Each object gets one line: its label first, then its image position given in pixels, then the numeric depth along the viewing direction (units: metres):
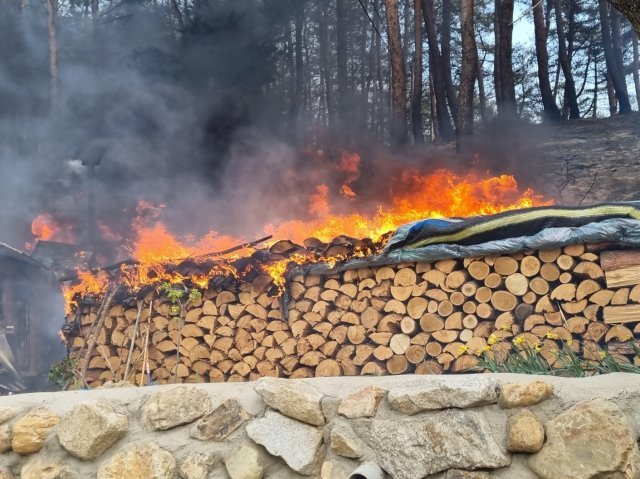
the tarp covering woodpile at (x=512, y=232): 4.38
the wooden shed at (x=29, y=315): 8.94
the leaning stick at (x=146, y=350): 5.42
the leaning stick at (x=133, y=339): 5.56
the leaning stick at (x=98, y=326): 5.78
